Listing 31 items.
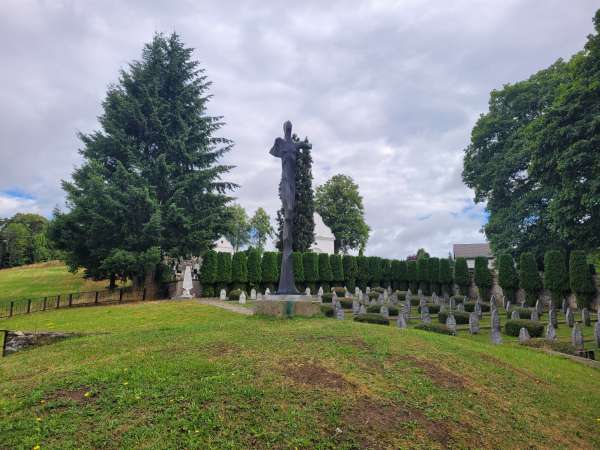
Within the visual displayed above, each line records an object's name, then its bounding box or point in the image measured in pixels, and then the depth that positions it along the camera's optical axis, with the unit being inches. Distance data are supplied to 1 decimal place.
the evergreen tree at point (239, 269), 965.2
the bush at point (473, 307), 791.0
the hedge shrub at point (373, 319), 494.0
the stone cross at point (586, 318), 652.1
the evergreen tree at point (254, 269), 992.2
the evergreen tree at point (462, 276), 1159.6
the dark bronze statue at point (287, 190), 420.8
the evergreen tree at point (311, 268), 1111.0
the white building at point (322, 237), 1850.4
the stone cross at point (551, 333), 484.1
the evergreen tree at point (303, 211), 1393.9
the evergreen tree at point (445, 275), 1195.1
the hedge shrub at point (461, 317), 604.7
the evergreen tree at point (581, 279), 804.6
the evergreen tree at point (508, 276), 975.6
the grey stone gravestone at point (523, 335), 461.6
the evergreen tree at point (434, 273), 1218.6
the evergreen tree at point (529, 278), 918.4
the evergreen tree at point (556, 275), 849.5
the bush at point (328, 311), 577.3
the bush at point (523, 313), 704.4
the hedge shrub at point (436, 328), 467.2
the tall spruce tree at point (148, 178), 815.1
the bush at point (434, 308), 744.8
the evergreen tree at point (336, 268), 1167.6
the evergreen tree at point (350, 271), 1207.9
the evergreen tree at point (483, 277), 1088.2
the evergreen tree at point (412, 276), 1262.3
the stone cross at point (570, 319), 642.8
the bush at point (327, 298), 871.7
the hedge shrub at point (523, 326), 518.3
